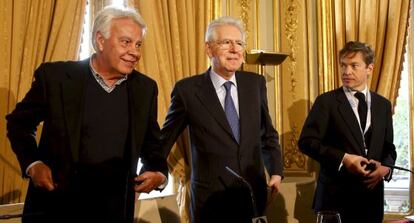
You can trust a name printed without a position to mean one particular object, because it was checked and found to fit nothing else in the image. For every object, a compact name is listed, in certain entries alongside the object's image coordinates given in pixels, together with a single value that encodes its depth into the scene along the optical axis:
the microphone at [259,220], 1.39
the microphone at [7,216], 1.26
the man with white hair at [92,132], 1.72
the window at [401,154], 3.79
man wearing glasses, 2.28
